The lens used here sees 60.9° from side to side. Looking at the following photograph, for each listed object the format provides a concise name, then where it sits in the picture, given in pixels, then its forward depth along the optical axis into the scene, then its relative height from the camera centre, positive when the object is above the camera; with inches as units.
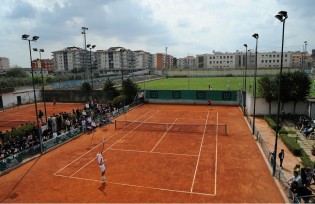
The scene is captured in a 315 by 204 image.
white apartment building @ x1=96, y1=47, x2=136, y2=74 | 6456.7 +405.3
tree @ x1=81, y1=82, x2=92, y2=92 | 1943.9 -79.7
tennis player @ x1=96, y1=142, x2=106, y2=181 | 600.7 -202.3
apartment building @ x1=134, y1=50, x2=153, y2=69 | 7066.9 +419.7
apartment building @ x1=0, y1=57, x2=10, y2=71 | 6391.2 +371.4
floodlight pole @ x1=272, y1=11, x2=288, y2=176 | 577.5 +122.8
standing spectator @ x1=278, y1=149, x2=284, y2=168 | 679.7 -211.7
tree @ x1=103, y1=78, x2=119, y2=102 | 1756.4 -102.3
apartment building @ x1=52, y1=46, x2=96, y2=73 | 6254.9 +424.0
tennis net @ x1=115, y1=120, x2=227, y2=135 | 1077.8 -221.8
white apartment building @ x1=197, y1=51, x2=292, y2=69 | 5462.6 +295.0
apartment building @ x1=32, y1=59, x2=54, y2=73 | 6651.6 +318.4
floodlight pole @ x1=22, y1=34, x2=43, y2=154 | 804.3 +100.1
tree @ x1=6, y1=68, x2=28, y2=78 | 3494.1 +55.9
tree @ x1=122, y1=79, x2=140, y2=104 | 1662.2 -93.9
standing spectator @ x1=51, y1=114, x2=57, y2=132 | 1010.8 -176.6
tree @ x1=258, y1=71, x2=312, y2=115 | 1243.8 -68.9
